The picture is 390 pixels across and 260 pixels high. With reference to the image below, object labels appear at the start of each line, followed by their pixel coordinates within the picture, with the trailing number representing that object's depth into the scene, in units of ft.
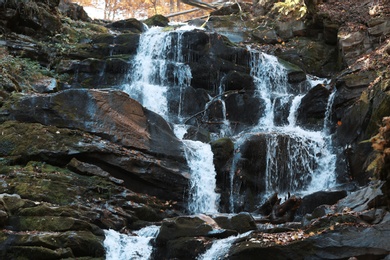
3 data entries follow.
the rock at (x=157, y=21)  82.74
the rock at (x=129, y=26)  77.27
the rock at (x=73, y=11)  77.00
